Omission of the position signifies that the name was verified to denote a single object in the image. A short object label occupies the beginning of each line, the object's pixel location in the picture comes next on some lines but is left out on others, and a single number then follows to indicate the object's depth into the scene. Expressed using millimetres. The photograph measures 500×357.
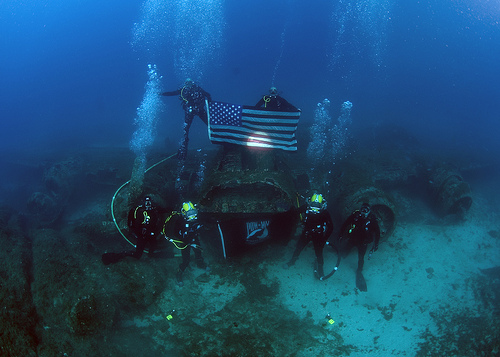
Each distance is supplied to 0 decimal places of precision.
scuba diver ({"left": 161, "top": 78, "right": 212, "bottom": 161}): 10188
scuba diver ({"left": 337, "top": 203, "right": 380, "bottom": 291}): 6949
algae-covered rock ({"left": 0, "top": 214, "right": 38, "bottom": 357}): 4629
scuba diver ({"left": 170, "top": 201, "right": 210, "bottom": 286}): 6574
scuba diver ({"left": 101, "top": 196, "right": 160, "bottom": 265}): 6594
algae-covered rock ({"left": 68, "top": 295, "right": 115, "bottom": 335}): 5129
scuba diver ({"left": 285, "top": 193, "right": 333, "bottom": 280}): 6762
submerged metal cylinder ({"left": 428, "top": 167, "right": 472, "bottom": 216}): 9906
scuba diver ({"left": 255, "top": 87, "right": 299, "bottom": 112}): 8547
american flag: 8055
